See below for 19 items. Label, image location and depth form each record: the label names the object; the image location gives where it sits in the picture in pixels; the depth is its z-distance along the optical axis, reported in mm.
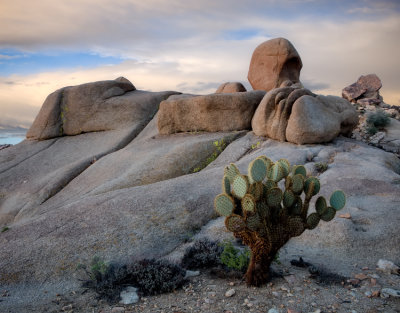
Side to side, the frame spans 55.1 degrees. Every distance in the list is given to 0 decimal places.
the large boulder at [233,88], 17828
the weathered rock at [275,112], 10875
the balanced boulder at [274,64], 20719
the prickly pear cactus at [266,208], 4523
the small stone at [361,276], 5156
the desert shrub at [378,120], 19125
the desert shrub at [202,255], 5586
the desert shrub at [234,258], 5285
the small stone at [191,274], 5359
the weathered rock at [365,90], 26141
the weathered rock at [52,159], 12258
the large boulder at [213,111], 12289
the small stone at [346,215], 6725
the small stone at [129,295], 4832
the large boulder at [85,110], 16453
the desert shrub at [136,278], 4988
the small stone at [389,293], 4695
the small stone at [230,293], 4720
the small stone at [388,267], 5379
